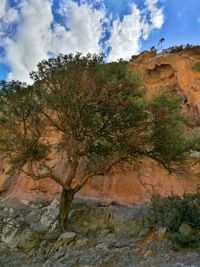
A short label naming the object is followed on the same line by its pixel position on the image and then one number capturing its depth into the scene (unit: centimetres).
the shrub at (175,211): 706
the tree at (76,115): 887
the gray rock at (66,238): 797
